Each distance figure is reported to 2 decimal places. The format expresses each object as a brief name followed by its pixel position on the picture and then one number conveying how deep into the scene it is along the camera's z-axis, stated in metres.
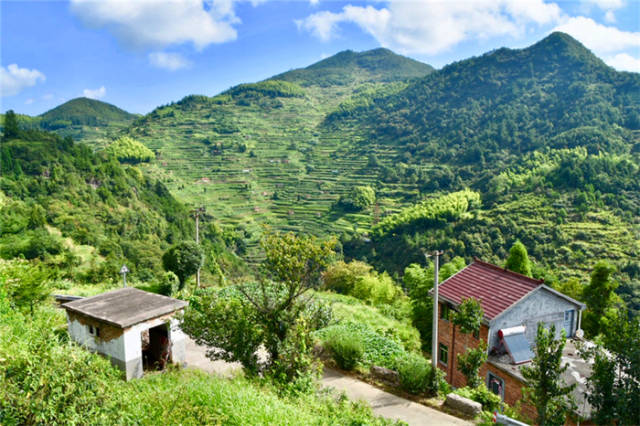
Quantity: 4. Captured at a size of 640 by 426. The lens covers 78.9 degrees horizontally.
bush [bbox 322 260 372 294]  32.81
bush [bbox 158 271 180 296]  18.77
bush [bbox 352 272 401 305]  27.91
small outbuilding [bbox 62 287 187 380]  9.75
